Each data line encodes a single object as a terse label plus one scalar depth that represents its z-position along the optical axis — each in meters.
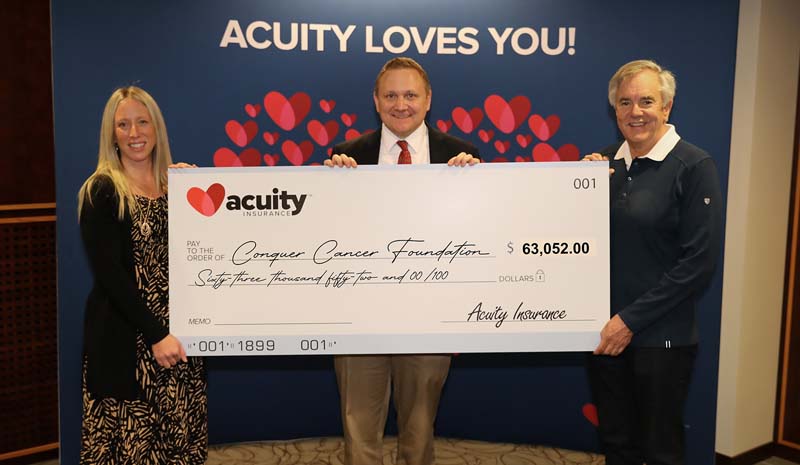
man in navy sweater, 2.11
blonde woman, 2.14
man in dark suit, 2.45
